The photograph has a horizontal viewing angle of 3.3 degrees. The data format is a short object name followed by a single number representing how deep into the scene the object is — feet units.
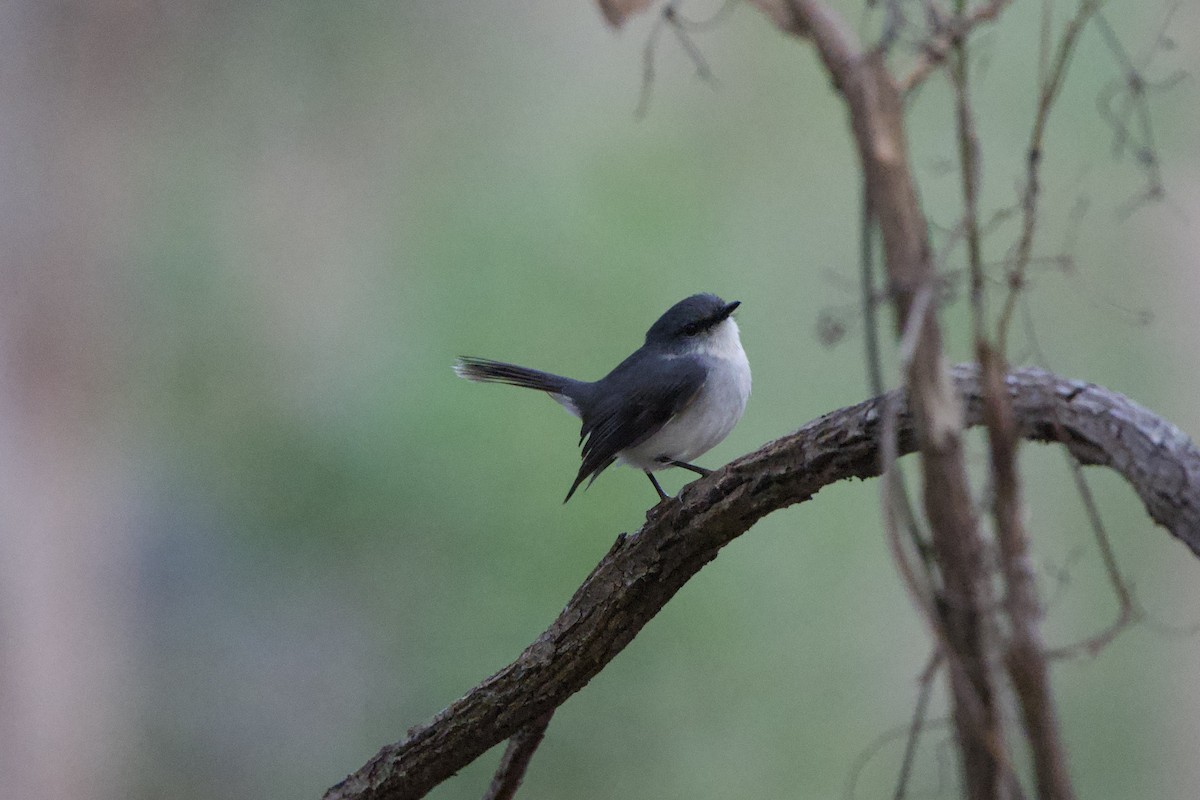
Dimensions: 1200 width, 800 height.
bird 28.65
